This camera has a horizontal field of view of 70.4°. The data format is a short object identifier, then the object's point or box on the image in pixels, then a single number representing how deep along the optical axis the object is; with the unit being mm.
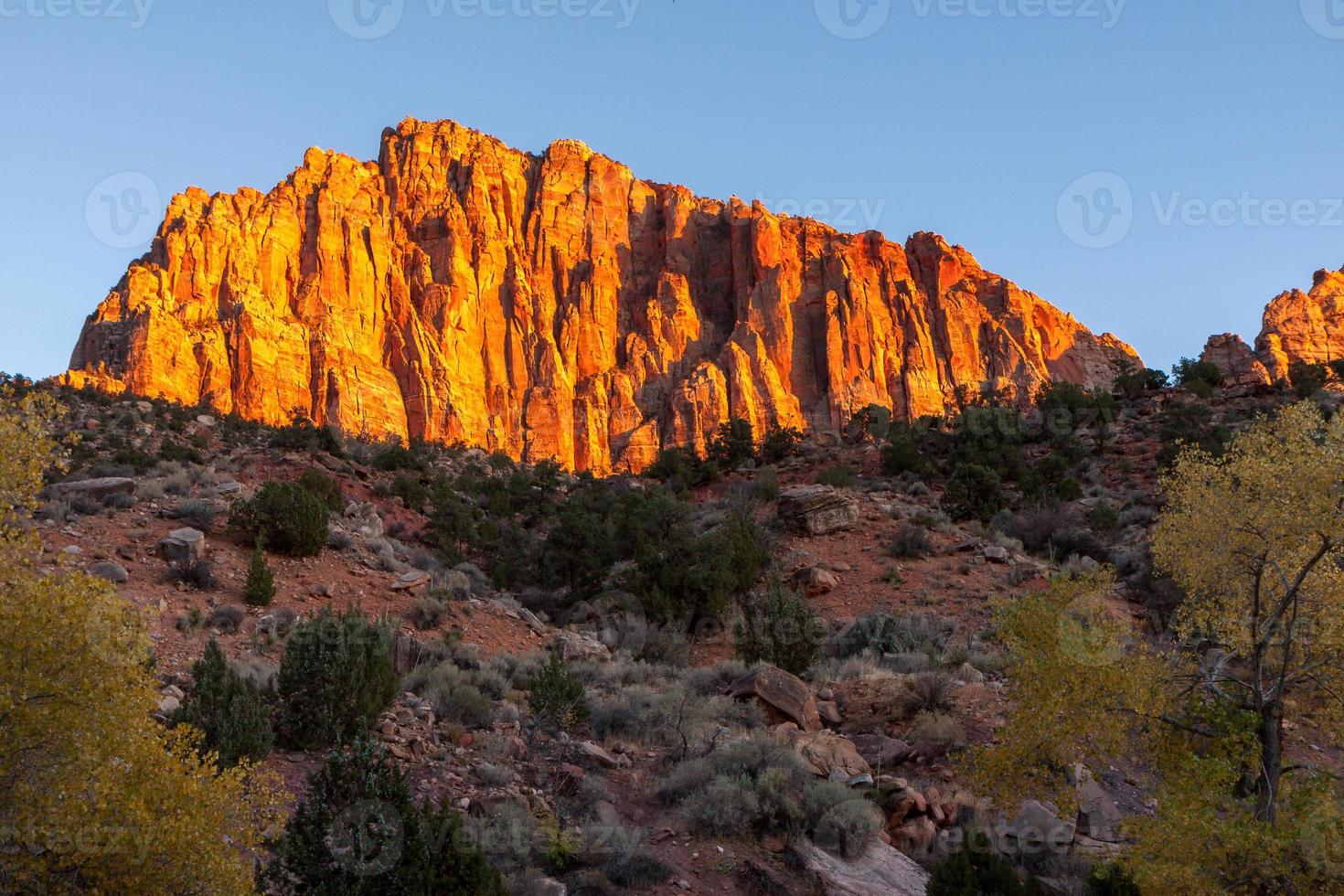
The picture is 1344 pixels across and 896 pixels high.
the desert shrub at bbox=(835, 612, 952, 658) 17828
